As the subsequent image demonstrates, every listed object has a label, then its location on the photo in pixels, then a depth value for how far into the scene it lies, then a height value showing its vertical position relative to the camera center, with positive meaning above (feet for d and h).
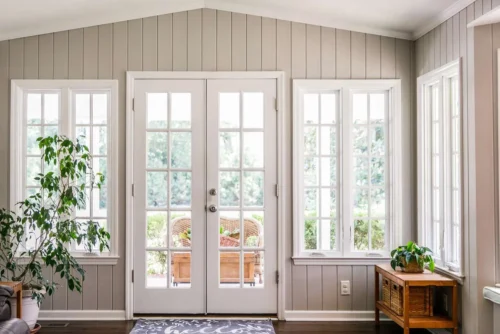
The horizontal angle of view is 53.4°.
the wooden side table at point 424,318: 11.39 -3.16
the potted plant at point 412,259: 12.25 -2.14
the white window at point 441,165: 12.07 +0.21
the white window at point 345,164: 14.15 +0.26
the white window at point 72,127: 14.06 +1.30
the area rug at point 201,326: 12.77 -4.06
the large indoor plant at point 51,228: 12.66 -1.47
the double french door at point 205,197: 14.06 -0.68
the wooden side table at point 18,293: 11.43 -2.82
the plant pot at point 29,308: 12.41 -3.41
